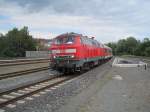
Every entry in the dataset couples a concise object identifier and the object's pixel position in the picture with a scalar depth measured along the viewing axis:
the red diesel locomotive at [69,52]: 16.08
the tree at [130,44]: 124.99
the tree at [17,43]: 74.34
